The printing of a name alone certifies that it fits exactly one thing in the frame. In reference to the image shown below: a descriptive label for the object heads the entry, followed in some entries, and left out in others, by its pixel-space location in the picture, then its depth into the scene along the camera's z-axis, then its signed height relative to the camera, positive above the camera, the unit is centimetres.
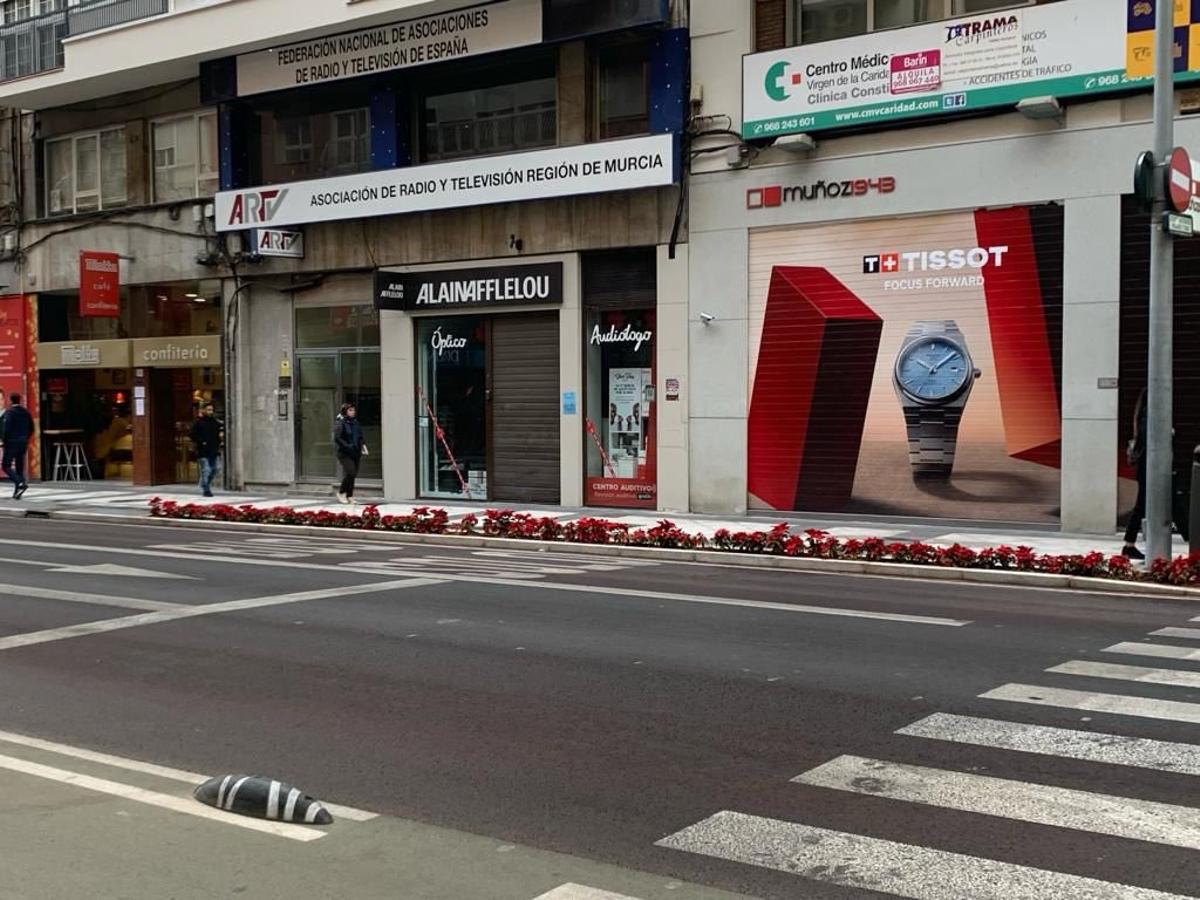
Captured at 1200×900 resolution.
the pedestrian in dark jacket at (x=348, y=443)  2133 -41
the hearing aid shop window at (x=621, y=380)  1998 +64
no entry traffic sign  1205 +237
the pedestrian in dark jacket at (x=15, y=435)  2427 -25
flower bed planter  1202 -153
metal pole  1208 +66
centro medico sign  1545 +486
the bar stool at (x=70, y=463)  2862 -98
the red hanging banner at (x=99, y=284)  2552 +299
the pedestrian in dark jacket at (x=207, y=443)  2328 -43
